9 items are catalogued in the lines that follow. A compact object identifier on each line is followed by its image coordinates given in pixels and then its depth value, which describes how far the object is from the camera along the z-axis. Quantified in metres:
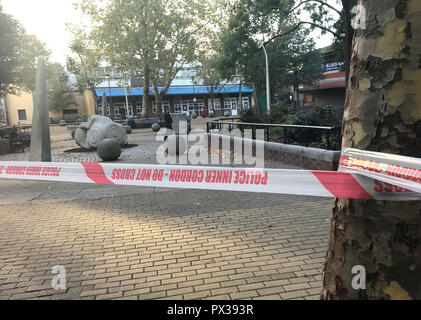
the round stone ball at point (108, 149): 12.08
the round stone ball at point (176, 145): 13.09
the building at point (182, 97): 59.28
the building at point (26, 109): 60.22
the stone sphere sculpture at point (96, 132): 15.64
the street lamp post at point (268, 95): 26.30
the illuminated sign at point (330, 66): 43.89
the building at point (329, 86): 43.34
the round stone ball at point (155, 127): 27.57
